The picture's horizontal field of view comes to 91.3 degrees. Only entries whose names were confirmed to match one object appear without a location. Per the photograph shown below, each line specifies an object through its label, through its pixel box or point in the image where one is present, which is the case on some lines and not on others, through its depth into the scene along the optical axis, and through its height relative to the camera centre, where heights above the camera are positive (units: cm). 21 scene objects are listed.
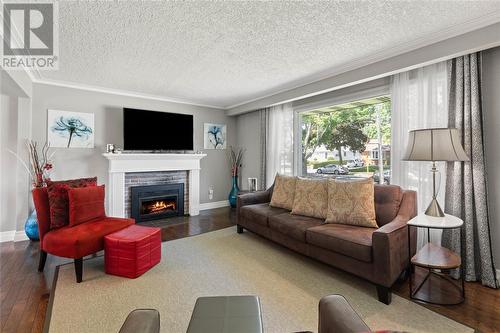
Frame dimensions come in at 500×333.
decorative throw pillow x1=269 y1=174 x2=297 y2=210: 355 -38
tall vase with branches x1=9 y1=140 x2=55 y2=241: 351 +2
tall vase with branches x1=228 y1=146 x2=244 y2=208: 575 +3
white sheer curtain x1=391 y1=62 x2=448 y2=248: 269 +59
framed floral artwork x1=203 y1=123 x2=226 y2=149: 566 +75
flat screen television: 447 +73
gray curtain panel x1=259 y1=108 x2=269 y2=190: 523 +51
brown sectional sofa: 204 -71
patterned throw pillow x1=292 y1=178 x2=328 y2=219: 308 -42
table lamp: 212 +18
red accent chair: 236 -68
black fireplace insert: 460 -68
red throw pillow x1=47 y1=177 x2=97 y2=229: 261 -39
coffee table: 120 -79
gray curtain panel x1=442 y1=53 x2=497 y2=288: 233 -15
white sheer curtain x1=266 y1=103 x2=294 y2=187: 480 +52
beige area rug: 181 -113
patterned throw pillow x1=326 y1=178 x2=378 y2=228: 265 -42
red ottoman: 246 -87
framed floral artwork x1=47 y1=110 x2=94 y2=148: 391 +65
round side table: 205 -81
